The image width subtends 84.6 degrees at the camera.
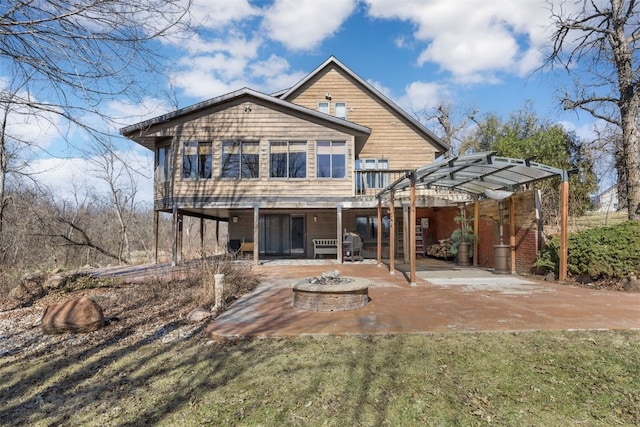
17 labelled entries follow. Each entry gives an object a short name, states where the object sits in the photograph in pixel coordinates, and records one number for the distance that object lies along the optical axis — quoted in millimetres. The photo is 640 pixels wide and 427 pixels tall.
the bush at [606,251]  6855
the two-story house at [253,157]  12406
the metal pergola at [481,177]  7542
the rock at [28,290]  7188
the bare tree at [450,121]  30078
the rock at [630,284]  6539
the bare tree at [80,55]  3484
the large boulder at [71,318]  4879
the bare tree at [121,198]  23188
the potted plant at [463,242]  11453
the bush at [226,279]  6281
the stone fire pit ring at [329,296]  5418
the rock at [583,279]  7356
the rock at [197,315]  5215
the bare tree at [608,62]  9930
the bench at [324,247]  14992
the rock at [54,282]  7568
